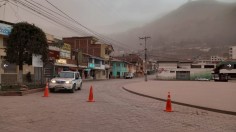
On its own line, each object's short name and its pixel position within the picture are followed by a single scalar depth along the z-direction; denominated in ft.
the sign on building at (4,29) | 65.07
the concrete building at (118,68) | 216.45
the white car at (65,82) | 47.27
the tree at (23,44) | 47.75
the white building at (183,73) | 193.05
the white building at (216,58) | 377.77
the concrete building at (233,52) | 346.85
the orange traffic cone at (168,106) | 27.00
